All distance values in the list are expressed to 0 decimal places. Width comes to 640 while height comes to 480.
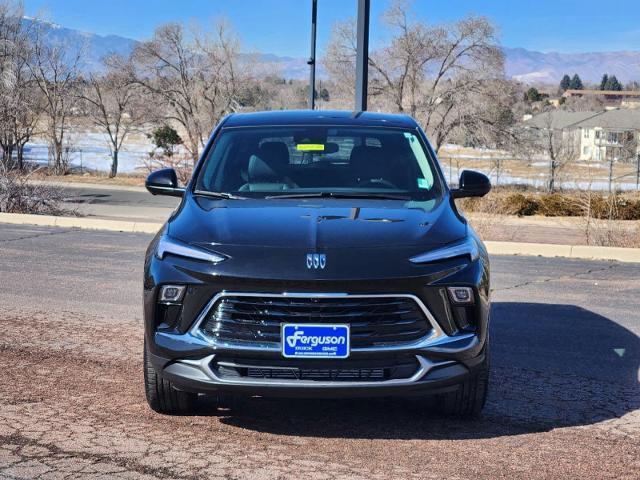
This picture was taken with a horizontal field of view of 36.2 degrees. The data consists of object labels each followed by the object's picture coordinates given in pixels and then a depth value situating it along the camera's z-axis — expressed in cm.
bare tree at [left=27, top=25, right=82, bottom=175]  4672
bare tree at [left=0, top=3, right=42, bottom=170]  3591
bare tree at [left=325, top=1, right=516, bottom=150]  4453
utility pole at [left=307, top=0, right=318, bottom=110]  2056
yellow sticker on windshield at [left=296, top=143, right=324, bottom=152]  649
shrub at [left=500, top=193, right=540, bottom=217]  2842
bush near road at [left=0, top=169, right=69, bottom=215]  1902
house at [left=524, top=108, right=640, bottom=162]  7476
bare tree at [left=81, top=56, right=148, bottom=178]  5069
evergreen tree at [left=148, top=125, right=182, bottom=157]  4954
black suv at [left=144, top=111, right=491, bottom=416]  474
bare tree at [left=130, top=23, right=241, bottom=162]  4941
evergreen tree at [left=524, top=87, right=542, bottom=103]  13627
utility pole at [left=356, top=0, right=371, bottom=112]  1631
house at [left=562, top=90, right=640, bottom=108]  16462
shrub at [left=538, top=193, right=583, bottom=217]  2856
